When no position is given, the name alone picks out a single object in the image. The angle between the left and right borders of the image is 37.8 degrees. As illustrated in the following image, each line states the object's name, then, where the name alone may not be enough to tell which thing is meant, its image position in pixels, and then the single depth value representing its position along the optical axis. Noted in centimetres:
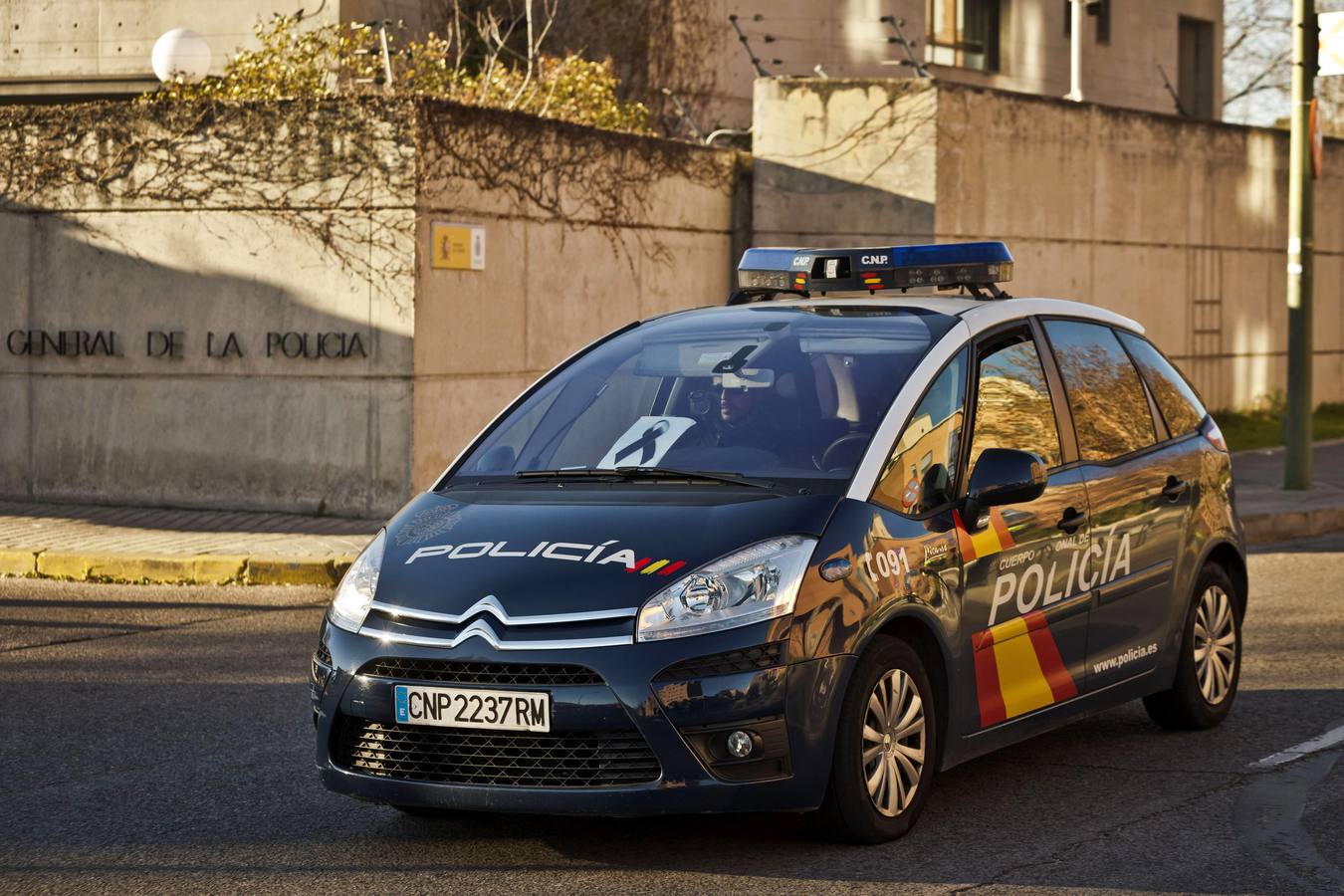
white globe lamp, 1611
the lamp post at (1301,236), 1633
